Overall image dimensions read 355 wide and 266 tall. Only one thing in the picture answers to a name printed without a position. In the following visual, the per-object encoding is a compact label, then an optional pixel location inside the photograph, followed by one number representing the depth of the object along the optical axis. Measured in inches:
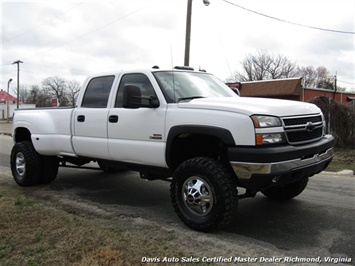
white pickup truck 155.9
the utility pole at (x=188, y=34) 647.8
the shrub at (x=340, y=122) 514.9
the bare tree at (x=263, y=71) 2600.9
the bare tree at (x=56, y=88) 3260.3
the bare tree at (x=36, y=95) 3547.7
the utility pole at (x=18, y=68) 2252.7
